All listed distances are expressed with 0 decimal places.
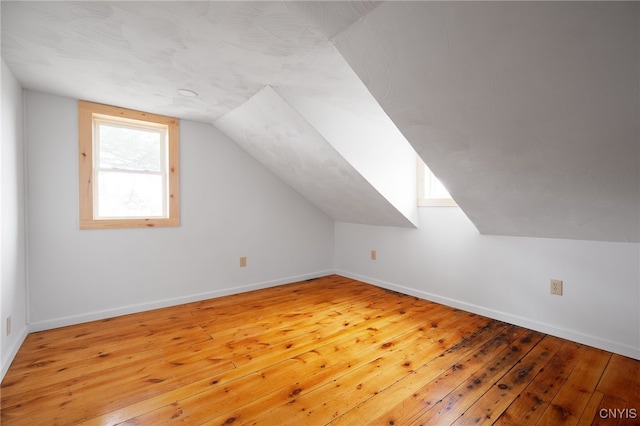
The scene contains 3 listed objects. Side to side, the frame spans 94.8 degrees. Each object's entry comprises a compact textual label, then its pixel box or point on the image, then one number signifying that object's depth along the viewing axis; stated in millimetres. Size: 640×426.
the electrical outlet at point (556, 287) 2309
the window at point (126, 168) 2621
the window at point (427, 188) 3181
